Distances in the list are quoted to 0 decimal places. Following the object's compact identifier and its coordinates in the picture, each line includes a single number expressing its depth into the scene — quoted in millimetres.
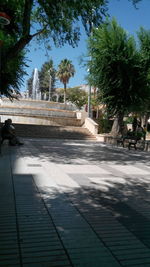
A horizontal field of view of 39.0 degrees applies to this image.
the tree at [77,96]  45767
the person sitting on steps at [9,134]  10597
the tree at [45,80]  59785
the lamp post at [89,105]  18846
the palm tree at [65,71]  49738
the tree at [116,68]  14219
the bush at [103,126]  22466
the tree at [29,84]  61771
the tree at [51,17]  6418
